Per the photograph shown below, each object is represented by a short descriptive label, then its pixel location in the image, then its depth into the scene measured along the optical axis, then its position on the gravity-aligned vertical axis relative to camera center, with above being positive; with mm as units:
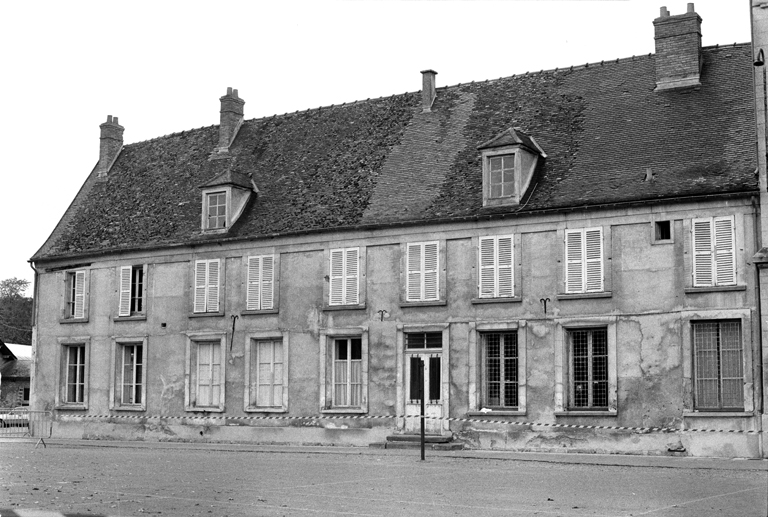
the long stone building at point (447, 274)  23484 +2664
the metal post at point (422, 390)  21194 -161
